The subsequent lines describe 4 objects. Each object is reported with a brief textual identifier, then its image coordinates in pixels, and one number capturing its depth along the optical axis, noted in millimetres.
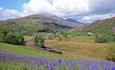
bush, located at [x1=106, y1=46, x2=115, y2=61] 19622
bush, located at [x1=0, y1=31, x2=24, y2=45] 24382
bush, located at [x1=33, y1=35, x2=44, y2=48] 29972
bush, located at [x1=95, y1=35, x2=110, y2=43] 48050
